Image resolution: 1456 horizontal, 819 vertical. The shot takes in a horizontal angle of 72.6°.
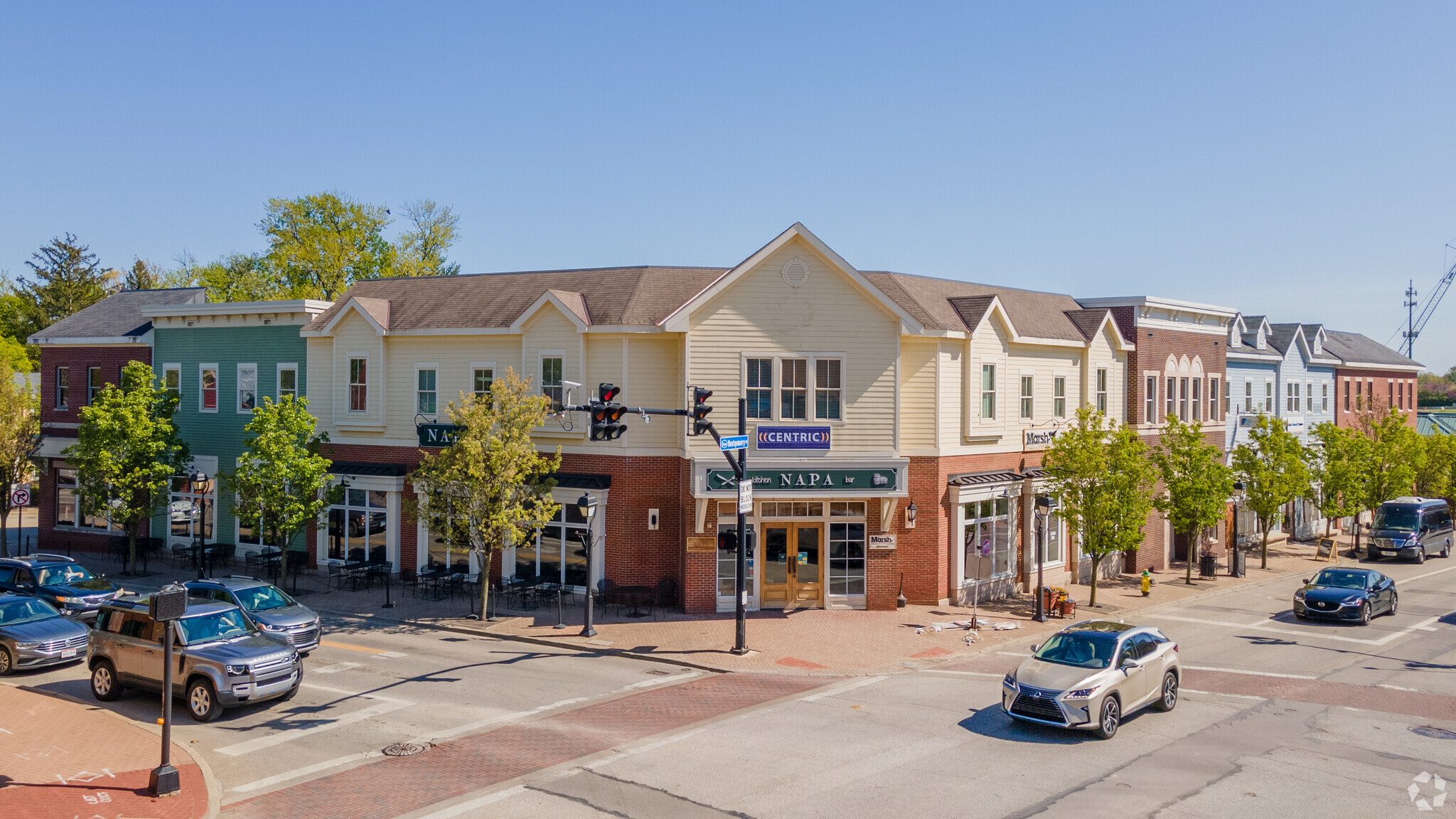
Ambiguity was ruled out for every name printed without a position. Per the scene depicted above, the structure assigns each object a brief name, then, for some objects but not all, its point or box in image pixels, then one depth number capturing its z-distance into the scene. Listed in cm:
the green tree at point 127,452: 3303
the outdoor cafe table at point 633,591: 2772
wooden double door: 2803
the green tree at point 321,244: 6097
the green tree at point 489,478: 2595
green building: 3516
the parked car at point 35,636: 2072
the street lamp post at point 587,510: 2495
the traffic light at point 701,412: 2123
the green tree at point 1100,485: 2875
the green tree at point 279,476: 2980
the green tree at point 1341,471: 4347
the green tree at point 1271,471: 3853
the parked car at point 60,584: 2534
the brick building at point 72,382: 3866
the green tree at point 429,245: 6569
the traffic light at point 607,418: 1928
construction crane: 13238
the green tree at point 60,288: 7931
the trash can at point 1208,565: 3673
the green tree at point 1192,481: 3306
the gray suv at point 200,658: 1744
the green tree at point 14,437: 3697
